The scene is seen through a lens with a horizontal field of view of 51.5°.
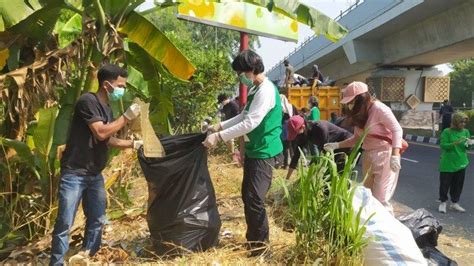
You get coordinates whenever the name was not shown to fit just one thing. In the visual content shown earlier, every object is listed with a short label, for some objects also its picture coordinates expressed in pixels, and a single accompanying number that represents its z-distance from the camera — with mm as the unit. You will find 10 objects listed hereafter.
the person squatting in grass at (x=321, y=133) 6453
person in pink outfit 4227
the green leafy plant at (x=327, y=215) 3311
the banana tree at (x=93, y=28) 4609
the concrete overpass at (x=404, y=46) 14727
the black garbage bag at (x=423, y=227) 3816
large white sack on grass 3176
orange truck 12812
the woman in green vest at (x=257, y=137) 3936
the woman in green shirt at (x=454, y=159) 6797
